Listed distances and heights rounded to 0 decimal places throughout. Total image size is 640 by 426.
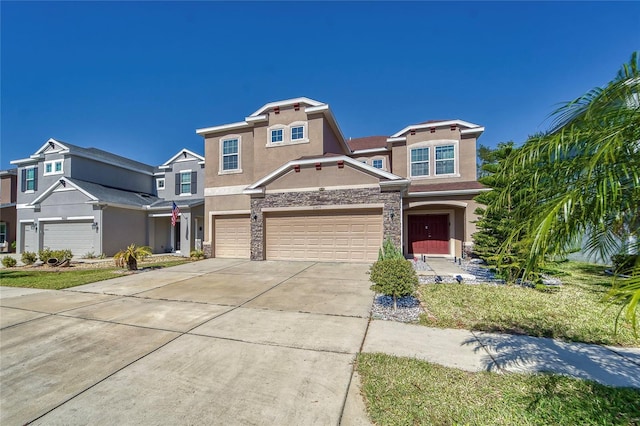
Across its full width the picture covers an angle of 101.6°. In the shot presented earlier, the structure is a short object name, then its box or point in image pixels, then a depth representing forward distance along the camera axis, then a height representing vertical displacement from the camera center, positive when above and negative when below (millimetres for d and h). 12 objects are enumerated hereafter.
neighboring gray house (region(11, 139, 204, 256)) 16062 +898
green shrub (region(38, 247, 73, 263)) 12477 -1852
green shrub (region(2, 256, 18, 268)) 11867 -2103
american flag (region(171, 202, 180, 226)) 15295 +157
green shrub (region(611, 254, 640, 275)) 1931 -368
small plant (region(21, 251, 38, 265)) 12711 -2058
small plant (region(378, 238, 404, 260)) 7248 -1036
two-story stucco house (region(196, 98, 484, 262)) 11617 +1338
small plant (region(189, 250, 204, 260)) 13969 -2065
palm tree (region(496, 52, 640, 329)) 1963 +346
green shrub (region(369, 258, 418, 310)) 5453 -1332
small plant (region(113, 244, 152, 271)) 10359 -1599
